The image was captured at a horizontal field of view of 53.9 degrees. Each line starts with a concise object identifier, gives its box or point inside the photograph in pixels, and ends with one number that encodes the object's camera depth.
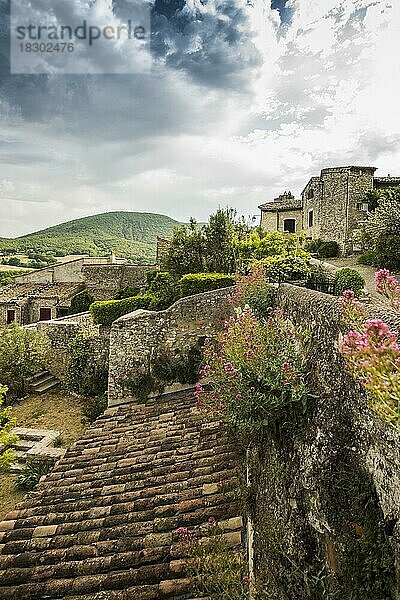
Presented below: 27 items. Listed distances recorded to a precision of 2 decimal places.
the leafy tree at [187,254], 18.25
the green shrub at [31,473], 9.95
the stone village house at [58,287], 25.38
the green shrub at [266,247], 14.88
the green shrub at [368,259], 19.97
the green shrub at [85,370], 15.95
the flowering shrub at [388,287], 2.67
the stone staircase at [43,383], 16.81
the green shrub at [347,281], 9.07
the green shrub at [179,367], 10.51
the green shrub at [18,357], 16.19
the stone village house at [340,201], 27.69
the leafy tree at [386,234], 17.09
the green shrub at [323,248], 28.19
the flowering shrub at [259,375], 3.89
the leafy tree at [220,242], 17.53
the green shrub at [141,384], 10.70
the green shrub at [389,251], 17.28
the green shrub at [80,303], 25.31
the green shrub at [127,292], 24.27
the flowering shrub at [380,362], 1.54
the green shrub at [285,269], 10.98
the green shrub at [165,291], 14.42
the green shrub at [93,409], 13.23
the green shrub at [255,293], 7.75
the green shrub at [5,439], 8.61
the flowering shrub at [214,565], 3.67
